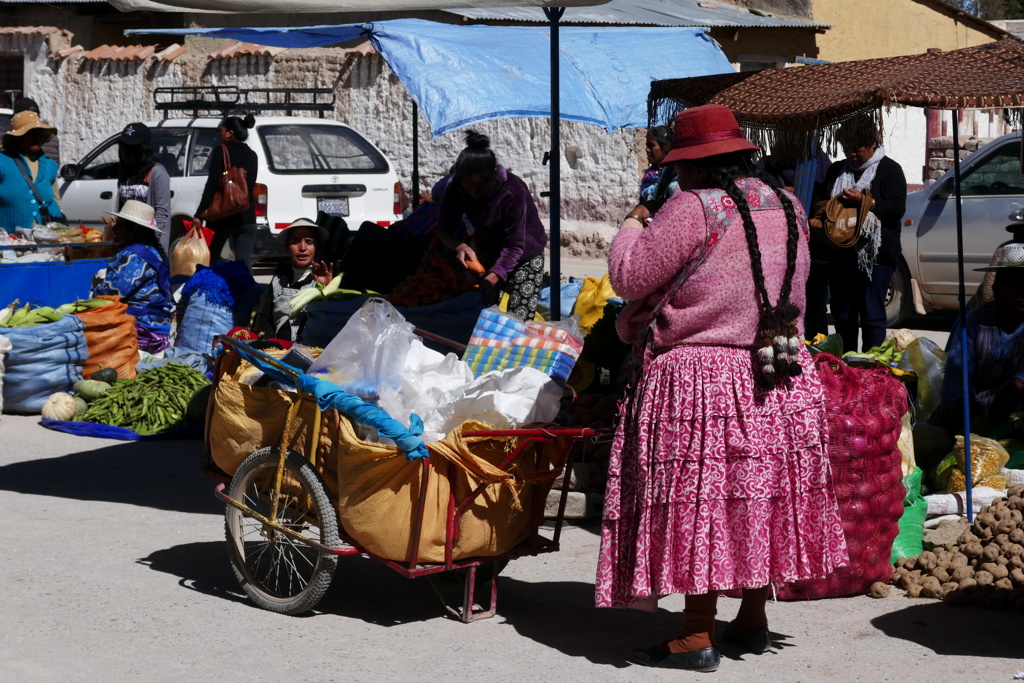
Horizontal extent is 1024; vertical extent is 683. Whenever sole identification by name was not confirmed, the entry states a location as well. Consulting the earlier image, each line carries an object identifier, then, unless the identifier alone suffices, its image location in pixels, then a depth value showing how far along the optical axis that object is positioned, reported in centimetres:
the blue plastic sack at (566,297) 850
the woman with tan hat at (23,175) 1002
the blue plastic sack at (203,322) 876
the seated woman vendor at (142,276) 905
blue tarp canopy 807
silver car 1077
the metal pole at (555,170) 673
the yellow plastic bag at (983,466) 580
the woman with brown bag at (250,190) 1033
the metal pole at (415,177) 1106
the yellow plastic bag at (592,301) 804
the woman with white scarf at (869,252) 776
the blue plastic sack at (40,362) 819
